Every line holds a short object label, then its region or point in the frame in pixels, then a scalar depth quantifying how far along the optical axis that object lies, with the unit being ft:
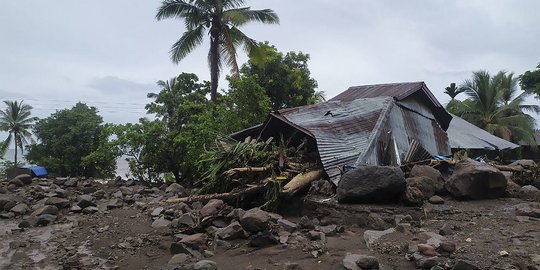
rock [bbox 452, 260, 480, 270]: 14.08
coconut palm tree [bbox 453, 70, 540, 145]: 80.43
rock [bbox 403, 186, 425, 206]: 23.25
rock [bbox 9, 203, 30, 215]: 31.27
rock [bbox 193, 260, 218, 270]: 16.57
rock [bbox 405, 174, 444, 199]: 24.84
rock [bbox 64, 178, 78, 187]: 46.16
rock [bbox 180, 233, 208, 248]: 20.80
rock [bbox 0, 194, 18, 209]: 32.40
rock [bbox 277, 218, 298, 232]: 21.62
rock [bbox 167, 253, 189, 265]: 18.95
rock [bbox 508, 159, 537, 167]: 29.36
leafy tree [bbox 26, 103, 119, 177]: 85.56
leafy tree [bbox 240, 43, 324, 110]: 64.34
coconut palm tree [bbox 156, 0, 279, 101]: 57.21
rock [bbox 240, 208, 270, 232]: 21.07
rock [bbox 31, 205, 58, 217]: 30.48
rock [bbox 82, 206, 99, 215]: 31.81
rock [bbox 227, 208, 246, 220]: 23.35
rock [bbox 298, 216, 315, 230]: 22.10
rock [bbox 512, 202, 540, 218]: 20.72
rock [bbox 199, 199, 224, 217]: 24.77
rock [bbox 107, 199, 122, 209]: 33.41
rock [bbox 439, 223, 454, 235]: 18.80
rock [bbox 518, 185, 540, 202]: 24.62
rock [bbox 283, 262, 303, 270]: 16.38
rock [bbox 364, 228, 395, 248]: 18.16
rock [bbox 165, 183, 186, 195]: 38.75
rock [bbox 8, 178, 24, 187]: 44.52
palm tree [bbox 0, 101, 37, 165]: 105.81
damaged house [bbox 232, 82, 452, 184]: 29.53
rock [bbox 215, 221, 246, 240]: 21.01
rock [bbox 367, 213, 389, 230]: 21.35
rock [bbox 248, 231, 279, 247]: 19.81
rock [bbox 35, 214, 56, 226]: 28.37
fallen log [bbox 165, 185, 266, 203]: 27.43
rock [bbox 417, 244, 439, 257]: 15.76
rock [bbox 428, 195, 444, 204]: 23.94
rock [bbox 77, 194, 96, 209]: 33.14
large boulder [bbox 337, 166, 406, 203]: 23.15
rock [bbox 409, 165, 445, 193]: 25.67
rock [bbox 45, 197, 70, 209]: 32.78
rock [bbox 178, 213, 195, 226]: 24.36
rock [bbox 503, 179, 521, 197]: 25.49
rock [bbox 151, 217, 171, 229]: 25.88
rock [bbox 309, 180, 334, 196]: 26.32
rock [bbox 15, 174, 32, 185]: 46.28
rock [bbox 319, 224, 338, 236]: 20.60
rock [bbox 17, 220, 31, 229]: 27.35
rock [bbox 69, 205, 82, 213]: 31.96
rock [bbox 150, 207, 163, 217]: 28.58
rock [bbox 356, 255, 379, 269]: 15.42
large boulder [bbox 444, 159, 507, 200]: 24.34
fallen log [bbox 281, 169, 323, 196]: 26.12
